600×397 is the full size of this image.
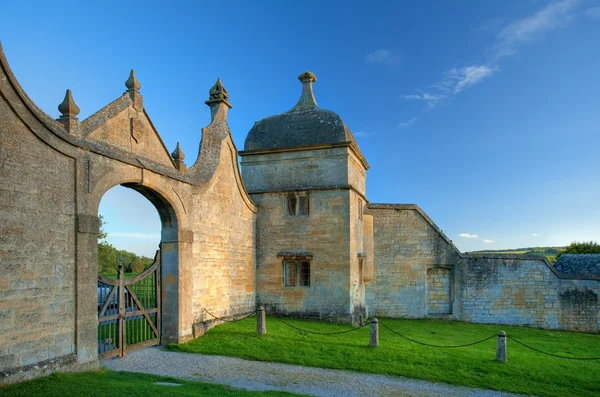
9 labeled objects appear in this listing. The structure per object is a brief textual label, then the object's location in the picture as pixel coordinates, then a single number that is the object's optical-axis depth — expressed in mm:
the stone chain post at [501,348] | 10531
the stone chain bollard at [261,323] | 12148
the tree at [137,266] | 30270
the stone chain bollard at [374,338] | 11406
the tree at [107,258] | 30141
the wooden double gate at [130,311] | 9367
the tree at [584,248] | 33438
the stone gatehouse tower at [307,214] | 15391
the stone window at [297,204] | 15984
